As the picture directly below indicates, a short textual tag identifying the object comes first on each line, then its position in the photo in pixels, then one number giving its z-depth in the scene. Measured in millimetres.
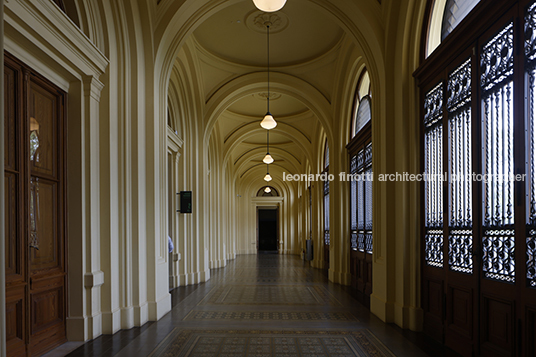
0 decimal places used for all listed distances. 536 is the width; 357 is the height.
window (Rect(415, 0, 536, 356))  3242
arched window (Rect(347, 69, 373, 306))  8227
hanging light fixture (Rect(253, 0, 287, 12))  5191
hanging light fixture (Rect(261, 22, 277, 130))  10258
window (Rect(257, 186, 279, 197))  28267
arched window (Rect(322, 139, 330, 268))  13438
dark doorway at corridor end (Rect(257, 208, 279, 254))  31703
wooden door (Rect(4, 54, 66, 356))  3768
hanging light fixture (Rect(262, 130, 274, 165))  15872
